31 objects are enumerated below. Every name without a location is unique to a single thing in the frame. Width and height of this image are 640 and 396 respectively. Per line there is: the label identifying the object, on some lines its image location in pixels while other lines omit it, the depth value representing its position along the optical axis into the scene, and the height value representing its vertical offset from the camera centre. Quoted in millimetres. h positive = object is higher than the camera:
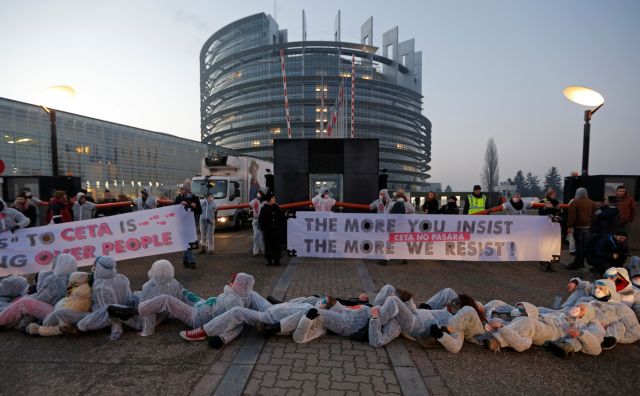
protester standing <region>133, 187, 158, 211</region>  7954 -415
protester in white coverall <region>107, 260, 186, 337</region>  3840 -1342
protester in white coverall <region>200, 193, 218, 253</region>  8750 -1078
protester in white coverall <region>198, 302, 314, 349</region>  3613 -1626
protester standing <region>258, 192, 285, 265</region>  7504 -1057
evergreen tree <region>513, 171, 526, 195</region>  132125 +3338
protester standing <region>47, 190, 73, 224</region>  7898 -555
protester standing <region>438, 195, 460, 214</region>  9170 -585
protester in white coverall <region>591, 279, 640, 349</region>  3523 -1485
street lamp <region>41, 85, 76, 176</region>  7689 +2226
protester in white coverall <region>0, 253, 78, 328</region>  3920 -1495
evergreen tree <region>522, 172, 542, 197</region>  128375 +699
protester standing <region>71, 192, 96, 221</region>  8031 -613
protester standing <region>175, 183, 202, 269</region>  7305 -428
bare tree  81688 +5692
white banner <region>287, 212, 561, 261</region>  7363 -1215
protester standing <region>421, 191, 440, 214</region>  9742 -542
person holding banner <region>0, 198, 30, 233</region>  5980 -679
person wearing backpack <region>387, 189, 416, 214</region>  7629 -451
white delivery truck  13938 +156
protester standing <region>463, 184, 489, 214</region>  8812 -424
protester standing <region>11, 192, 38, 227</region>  7047 -495
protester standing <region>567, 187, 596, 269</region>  7055 -805
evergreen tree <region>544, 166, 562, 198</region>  121500 +3892
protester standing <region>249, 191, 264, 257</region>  8688 -1307
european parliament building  77688 +26017
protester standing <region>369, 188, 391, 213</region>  8391 -450
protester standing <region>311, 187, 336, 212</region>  8516 -455
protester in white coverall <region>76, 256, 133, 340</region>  3721 -1401
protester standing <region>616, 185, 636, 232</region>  7957 -499
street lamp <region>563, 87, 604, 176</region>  7215 +2164
